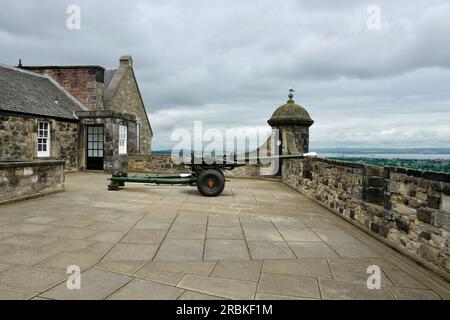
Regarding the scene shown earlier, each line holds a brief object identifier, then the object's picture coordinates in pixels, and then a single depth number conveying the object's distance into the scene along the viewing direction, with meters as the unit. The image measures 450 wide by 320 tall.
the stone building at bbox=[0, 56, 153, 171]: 12.95
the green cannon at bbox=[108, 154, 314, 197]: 8.61
